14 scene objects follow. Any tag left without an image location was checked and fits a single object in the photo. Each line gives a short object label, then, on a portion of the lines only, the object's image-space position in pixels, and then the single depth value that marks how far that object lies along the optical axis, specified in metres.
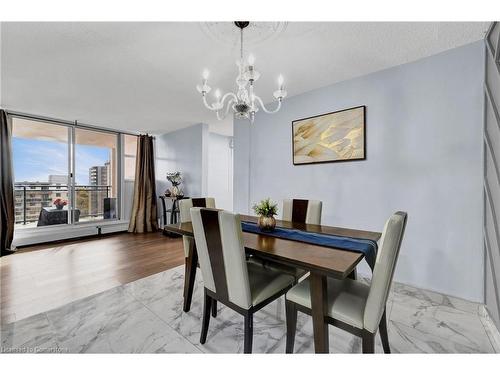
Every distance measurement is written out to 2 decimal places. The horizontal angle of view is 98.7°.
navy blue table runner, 1.34
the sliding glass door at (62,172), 3.85
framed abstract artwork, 2.44
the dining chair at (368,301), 1.02
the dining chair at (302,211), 2.14
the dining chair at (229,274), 1.21
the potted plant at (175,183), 4.52
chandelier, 1.54
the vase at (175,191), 4.50
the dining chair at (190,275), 1.82
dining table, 1.06
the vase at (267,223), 1.76
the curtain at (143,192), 4.84
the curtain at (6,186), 3.32
